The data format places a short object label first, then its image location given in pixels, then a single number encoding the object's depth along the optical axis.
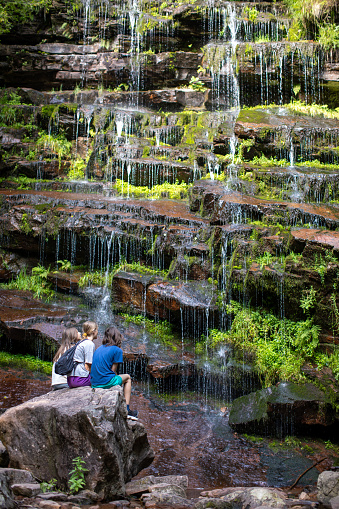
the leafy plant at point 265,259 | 10.26
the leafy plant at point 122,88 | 22.14
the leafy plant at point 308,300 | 9.33
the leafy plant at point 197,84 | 21.39
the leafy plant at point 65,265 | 12.46
